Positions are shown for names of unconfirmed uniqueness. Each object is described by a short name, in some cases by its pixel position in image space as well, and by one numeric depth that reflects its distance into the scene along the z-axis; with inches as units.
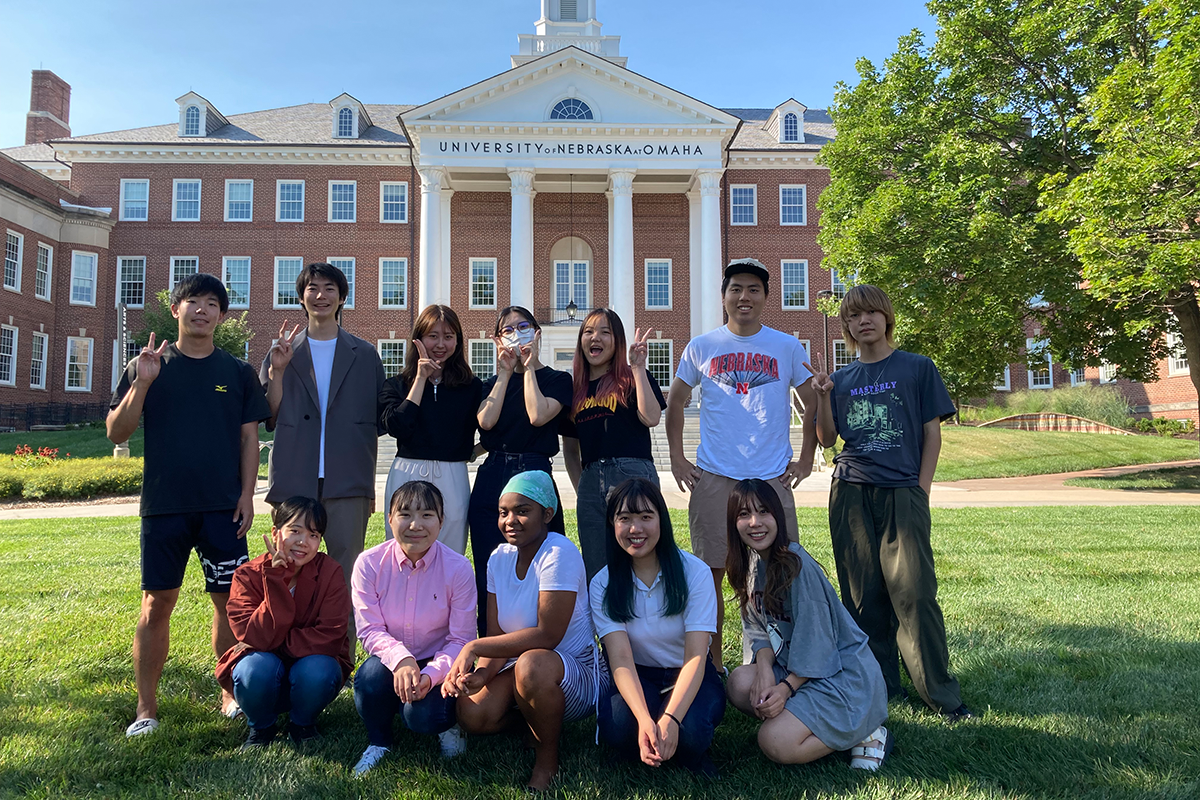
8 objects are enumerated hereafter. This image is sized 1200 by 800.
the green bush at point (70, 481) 630.5
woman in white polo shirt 129.6
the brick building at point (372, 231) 1305.4
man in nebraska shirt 173.2
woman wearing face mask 167.6
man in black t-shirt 149.2
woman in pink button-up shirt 139.9
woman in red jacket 141.3
